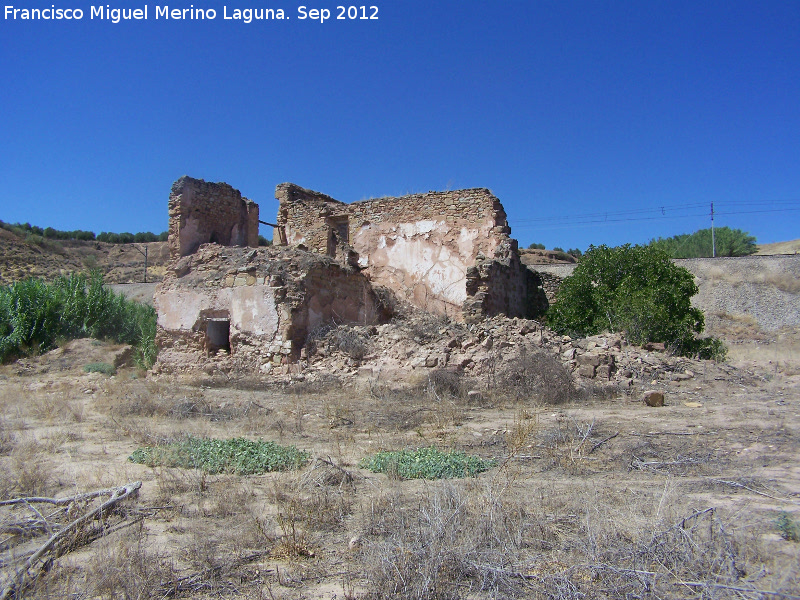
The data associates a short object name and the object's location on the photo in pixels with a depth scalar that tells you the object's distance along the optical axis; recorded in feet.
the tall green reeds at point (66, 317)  55.88
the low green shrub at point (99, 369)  47.70
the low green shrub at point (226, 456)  17.15
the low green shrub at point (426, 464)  16.10
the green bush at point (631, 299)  43.50
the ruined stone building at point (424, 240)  52.19
